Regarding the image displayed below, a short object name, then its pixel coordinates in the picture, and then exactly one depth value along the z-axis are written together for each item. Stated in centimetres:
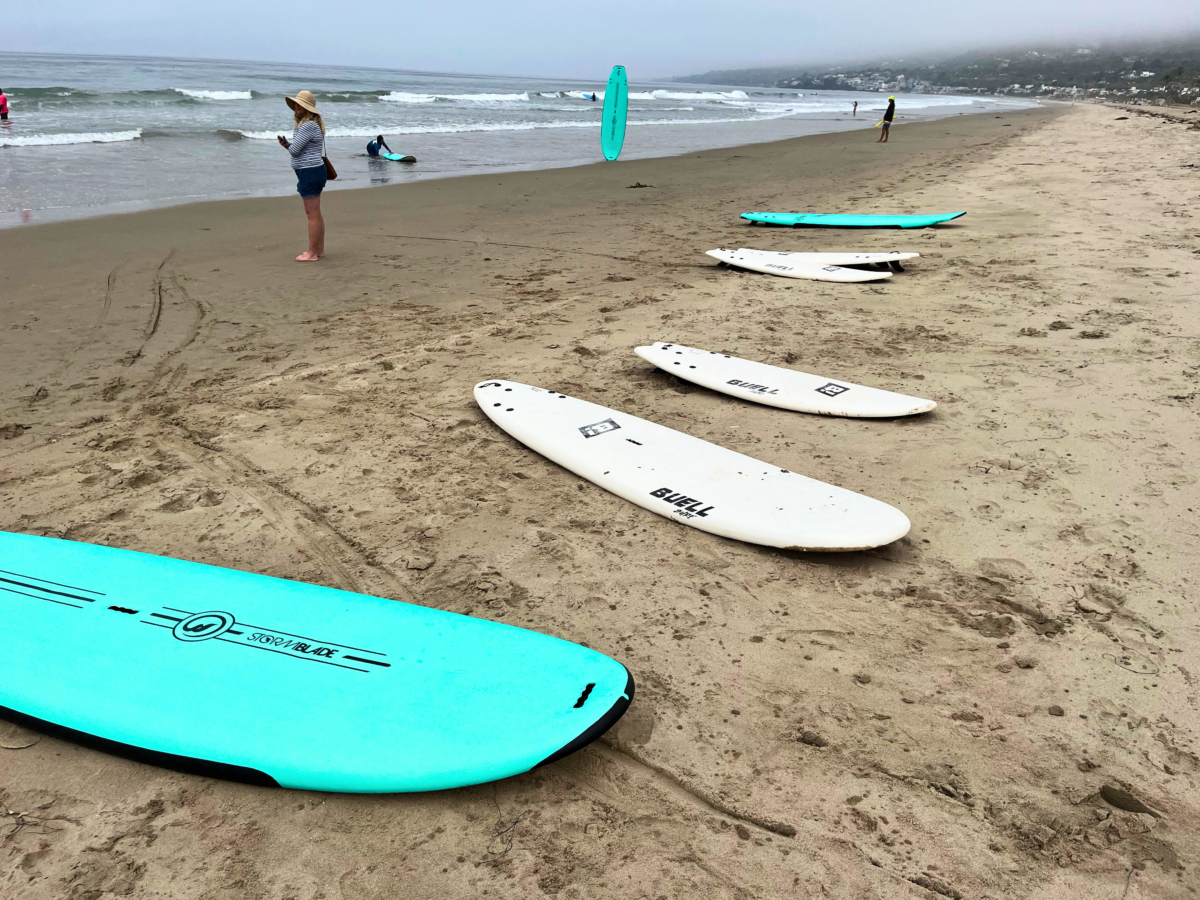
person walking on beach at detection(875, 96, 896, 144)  1731
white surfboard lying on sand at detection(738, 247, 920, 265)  566
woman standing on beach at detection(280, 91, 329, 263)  546
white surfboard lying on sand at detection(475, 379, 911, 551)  239
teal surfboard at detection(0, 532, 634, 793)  161
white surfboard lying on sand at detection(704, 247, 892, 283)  534
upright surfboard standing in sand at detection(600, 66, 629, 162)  1298
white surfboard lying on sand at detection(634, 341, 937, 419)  328
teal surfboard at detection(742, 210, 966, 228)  710
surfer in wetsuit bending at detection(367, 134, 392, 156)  1252
